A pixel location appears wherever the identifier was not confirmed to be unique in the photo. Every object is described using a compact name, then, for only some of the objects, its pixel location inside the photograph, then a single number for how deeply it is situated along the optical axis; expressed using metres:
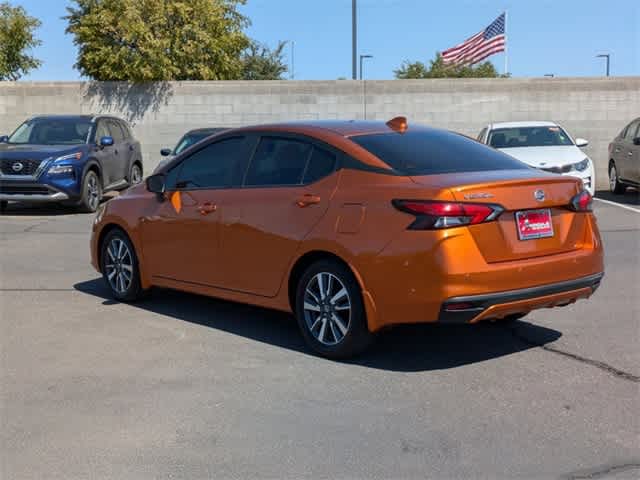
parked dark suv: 15.30
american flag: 31.44
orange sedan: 5.41
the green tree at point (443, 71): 58.53
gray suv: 16.91
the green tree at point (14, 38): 30.19
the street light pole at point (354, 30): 29.00
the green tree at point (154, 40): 24.20
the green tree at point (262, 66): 43.38
